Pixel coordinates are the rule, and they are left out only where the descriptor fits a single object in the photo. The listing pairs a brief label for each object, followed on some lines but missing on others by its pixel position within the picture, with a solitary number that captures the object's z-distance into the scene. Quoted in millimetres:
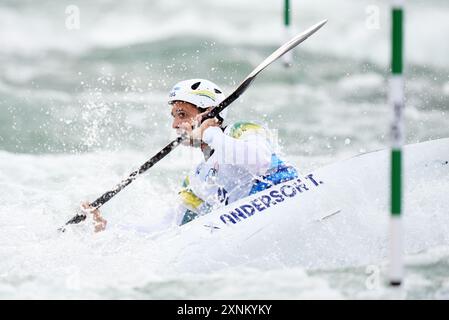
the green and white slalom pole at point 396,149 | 7457
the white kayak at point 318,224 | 10516
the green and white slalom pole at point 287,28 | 13307
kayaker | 10531
